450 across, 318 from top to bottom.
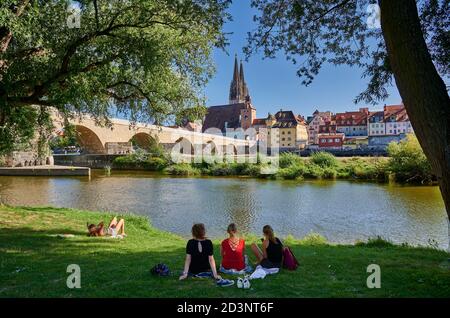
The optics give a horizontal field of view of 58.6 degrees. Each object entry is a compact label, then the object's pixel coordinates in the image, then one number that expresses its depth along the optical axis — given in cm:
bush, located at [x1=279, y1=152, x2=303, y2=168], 4484
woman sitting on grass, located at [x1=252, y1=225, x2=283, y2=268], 634
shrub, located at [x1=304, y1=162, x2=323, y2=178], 4028
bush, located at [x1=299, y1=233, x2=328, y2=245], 1162
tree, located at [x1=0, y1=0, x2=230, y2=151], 910
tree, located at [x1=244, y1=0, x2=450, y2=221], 459
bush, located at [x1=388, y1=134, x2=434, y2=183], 3366
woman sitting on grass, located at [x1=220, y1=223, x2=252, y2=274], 627
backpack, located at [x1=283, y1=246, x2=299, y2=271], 646
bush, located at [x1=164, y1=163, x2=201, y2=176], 4553
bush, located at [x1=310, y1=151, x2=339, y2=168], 4339
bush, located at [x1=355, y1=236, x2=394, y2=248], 1095
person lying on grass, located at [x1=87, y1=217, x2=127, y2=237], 1029
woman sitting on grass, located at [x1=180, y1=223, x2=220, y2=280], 585
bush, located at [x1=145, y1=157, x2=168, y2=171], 5003
